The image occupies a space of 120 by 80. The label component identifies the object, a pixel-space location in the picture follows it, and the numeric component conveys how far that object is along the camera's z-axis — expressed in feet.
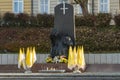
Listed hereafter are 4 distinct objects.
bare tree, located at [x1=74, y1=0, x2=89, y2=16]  117.60
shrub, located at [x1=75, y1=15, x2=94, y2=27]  103.55
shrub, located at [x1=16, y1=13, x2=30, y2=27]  109.43
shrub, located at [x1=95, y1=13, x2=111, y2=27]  102.38
